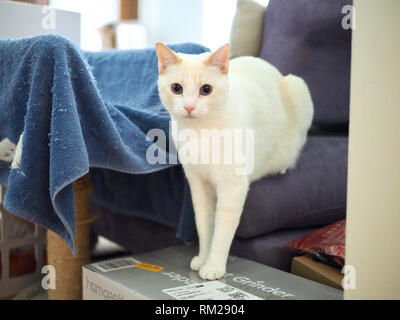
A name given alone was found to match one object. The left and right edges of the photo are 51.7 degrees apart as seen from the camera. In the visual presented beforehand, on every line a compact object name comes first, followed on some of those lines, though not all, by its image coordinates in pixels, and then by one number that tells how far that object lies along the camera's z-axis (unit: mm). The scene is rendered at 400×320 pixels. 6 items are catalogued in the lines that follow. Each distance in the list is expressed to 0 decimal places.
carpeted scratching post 1223
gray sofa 1195
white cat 925
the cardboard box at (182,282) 899
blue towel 881
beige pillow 1478
